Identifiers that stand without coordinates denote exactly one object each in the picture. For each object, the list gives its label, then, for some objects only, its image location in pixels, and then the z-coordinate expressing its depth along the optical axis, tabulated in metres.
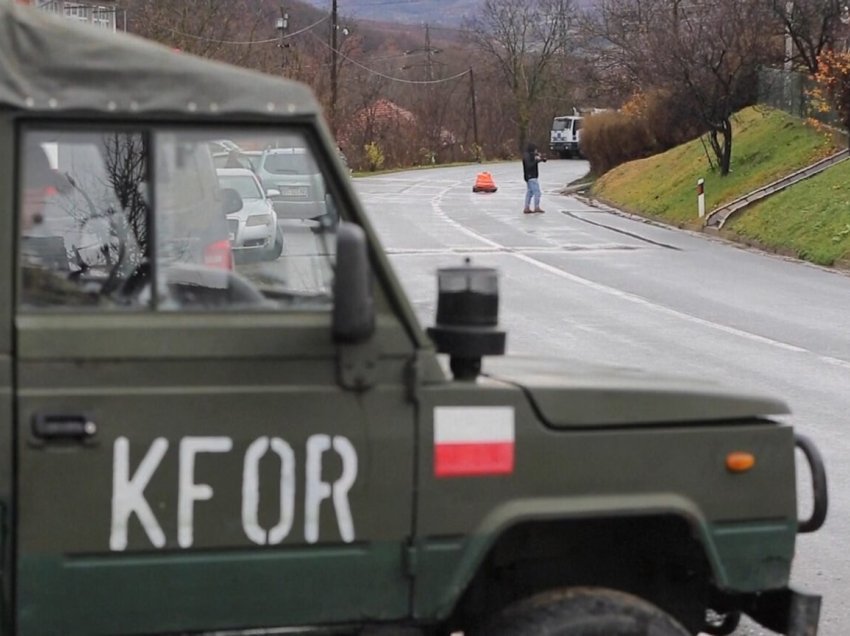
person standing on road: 33.06
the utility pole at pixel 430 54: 95.06
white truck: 74.25
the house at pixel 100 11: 30.42
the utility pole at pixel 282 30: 52.53
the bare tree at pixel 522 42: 85.75
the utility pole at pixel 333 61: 56.16
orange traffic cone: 43.50
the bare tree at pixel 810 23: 31.81
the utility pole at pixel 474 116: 86.80
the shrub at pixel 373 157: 66.12
